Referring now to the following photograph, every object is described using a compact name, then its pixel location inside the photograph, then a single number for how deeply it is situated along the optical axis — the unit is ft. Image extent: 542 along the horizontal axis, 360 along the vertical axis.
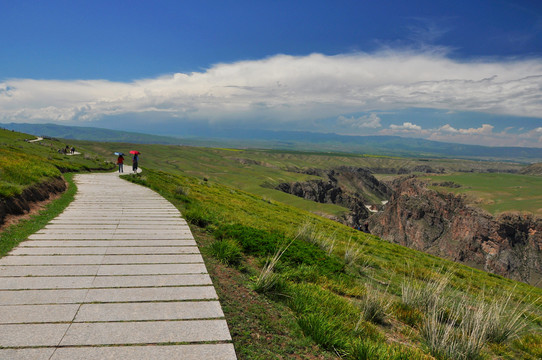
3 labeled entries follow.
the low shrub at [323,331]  15.70
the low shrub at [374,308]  20.94
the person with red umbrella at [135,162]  112.75
